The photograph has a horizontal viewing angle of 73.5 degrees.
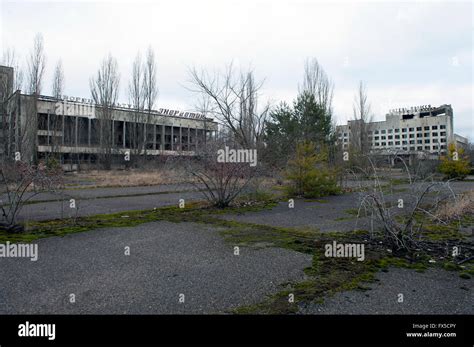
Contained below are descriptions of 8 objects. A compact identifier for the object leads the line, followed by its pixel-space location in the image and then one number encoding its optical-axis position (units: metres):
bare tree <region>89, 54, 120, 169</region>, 40.56
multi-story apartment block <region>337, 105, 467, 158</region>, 86.38
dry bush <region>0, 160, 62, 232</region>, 7.47
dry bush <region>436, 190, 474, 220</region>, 8.69
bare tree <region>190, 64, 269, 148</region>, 19.55
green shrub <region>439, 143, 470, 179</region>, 26.25
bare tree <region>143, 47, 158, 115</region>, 42.06
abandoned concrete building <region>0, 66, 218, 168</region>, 24.56
